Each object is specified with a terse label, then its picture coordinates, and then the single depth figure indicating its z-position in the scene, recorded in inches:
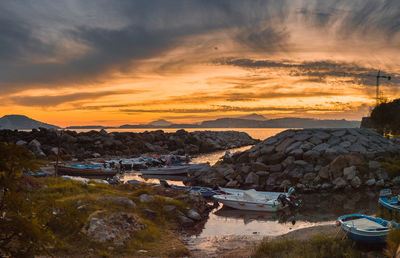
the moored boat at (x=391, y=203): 737.0
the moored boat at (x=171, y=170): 1833.2
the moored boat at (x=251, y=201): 932.6
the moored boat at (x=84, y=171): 1639.4
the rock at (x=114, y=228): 549.6
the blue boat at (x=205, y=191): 1117.7
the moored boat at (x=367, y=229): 528.1
